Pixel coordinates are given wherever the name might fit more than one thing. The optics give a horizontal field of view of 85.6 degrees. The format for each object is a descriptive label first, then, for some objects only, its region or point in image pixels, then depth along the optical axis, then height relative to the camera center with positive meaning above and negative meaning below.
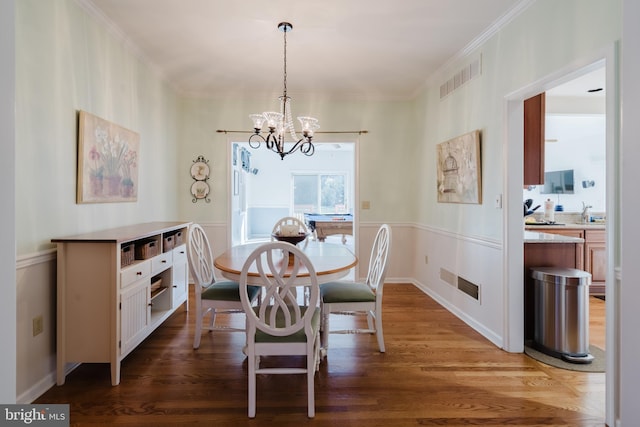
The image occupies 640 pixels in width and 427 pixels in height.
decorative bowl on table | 2.79 -0.20
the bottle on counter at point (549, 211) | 4.76 +0.03
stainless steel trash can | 2.58 -0.77
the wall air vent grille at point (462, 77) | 3.21 +1.38
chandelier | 2.88 +0.76
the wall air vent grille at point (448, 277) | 3.73 -0.71
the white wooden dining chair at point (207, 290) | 2.61 -0.60
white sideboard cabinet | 2.17 -0.55
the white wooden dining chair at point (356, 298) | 2.57 -0.63
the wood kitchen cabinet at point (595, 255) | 4.21 -0.51
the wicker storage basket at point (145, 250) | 2.64 -0.28
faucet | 4.92 -0.03
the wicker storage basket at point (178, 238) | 3.34 -0.25
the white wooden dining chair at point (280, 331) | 1.87 -0.65
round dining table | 2.19 -0.35
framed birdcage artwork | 3.17 +0.44
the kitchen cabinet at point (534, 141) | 2.93 +0.61
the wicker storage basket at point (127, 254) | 2.32 -0.28
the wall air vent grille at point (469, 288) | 3.25 -0.73
